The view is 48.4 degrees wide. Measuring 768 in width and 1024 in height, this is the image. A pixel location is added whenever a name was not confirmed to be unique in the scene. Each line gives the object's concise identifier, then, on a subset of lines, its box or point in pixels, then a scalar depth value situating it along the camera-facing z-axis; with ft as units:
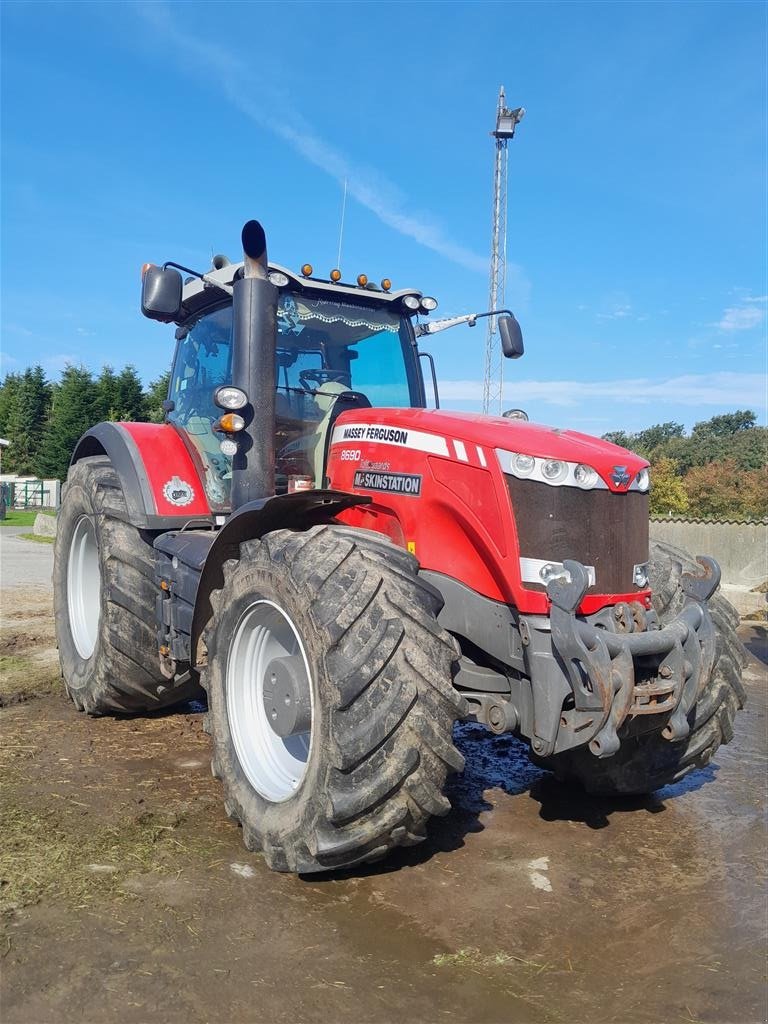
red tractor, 9.70
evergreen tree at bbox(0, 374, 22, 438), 165.99
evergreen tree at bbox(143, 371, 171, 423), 131.38
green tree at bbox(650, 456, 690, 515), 93.35
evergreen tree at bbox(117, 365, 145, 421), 131.34
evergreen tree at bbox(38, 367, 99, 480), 128.67
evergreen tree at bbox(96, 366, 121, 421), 129.39
